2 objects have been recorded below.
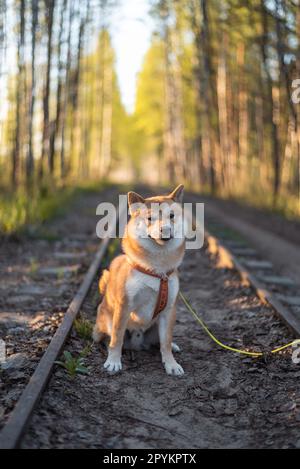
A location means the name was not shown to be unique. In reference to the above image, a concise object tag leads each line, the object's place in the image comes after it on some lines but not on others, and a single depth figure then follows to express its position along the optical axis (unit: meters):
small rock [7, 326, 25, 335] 5.20
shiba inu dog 4.19
